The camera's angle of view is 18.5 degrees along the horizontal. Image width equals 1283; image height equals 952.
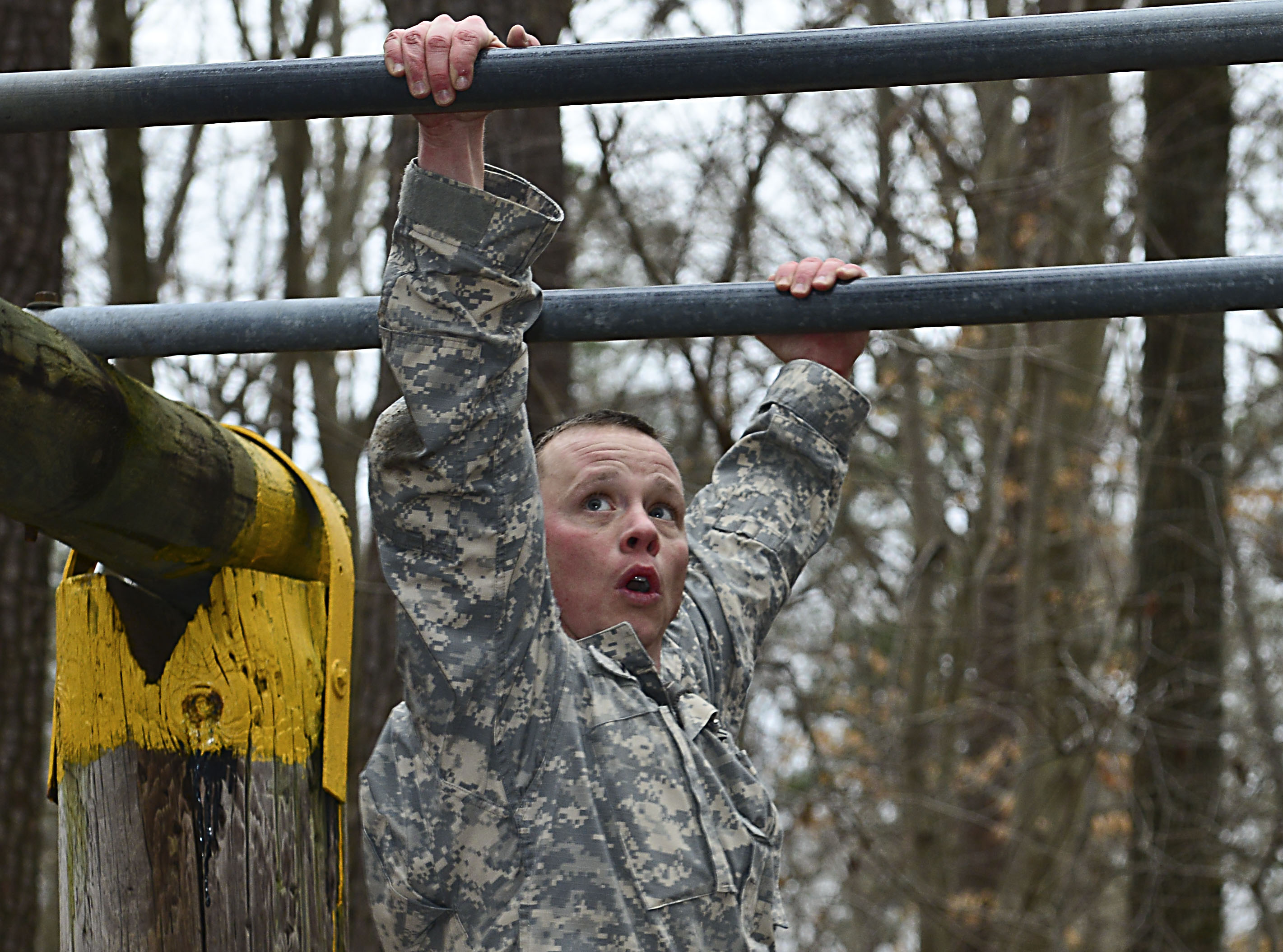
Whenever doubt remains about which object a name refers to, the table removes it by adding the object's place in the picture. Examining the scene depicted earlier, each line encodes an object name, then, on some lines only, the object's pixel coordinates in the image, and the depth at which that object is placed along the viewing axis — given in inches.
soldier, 128.1
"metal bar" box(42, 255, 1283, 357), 131.9
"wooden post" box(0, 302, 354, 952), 128.3
